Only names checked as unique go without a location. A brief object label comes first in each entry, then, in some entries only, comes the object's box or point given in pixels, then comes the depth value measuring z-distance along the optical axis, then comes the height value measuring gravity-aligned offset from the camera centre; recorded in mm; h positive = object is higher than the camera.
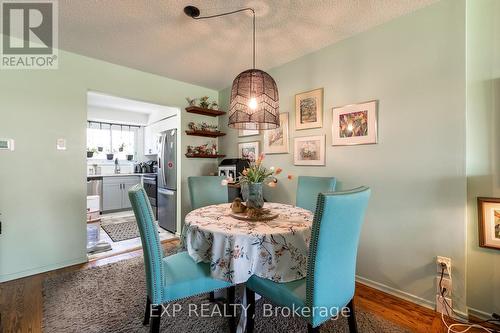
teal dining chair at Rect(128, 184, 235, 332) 1247 -644
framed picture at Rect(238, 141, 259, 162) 3299 +247
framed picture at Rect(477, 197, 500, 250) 1597 -394
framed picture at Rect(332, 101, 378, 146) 2135 +418
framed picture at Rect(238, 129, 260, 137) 3318 +504
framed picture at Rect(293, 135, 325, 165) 2529 +188
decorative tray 1574 -355
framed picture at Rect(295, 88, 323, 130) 2541 +660
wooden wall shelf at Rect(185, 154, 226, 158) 3630 +179
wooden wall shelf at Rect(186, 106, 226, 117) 3447 +884
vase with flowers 1718 -137
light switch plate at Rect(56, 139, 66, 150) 2547 +261
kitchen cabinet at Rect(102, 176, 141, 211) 4945 -538
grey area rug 1587 -1112
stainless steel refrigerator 3711 -227
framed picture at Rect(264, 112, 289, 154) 2895 +364
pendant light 1715 +516
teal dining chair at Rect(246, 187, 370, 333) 1058 -463
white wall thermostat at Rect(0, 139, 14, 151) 2250 +233
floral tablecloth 1287 -483
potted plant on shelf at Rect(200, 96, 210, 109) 3560 +1004
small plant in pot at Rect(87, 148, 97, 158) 5057 +343
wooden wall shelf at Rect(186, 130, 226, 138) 3559 +543
